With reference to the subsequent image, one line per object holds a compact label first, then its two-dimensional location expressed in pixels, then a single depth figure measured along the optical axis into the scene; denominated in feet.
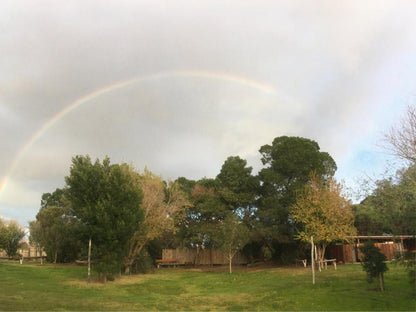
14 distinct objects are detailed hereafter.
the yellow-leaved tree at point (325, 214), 71.97
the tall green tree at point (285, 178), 94.89
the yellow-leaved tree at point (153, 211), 82.17
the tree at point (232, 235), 85.56
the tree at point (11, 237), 149.38
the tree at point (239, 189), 104.63
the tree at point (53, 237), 124.47
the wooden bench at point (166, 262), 110.10
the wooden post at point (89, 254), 62.82
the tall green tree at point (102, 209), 63.57
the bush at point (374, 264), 41.68
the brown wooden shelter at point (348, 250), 95.45
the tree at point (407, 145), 41.19
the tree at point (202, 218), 103.81
